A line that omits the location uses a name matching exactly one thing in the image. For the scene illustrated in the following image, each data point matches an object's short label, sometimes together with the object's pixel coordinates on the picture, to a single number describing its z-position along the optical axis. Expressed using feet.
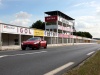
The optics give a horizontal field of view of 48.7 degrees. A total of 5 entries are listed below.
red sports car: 39.98
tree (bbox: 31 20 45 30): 176.20
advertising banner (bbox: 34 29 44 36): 74.52
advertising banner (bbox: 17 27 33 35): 62.19
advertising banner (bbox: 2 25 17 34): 53.98
